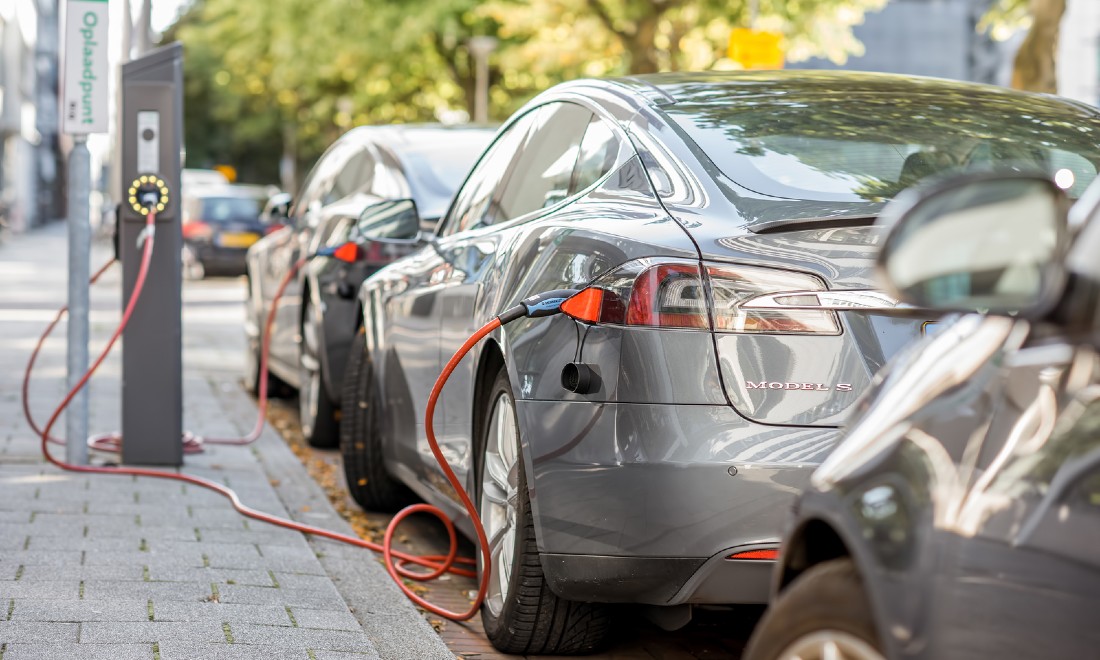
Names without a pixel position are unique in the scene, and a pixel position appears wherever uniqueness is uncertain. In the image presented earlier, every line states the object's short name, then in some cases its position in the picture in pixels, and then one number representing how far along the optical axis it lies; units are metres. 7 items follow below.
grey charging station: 12.30
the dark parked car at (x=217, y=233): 48.66
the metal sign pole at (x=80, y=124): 12.13
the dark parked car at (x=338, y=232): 13.66
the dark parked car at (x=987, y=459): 3.33
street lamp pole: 55.06
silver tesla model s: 6.32
